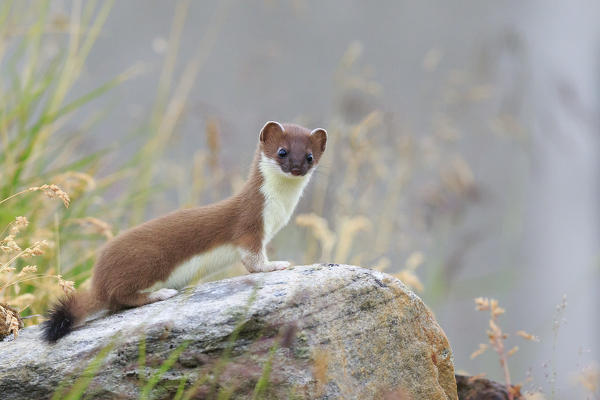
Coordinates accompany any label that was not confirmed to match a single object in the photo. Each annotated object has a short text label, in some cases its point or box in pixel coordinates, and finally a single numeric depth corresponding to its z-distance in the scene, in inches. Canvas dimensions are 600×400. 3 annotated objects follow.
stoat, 218.1
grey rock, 183.0
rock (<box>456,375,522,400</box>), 246.5
